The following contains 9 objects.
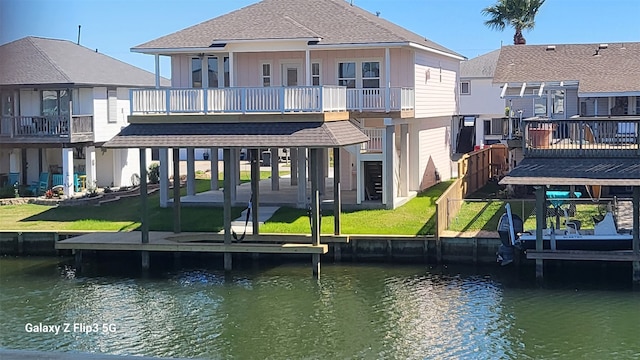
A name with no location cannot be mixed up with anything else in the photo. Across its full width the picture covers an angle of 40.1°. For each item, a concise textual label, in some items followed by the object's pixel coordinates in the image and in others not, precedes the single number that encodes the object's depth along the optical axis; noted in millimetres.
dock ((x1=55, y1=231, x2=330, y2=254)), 24578
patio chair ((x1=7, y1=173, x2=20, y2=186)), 37462
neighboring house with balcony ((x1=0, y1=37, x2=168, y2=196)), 35406
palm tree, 56219
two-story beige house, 26875
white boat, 23312
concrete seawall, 25578
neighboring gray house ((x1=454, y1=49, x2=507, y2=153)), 52531
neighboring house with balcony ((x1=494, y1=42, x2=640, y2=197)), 23500
